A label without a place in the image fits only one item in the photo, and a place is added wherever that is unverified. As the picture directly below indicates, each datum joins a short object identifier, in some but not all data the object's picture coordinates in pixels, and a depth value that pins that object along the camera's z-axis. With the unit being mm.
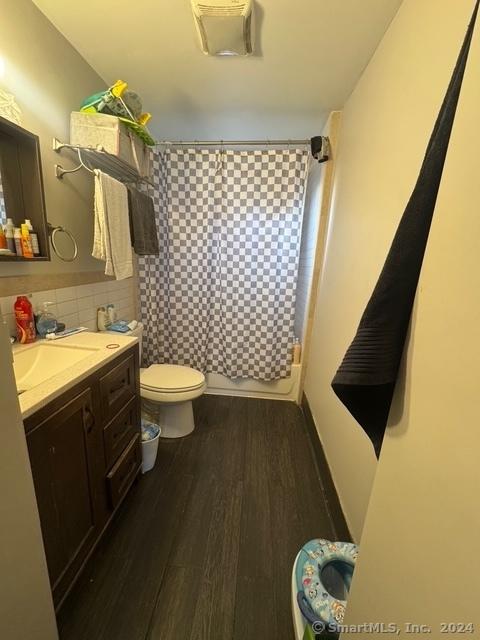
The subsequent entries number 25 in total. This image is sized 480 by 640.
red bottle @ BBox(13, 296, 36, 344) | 1101
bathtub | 2318
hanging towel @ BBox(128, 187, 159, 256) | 1636
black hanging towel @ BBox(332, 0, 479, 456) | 474
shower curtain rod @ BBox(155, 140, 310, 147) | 1829
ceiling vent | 996
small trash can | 1467
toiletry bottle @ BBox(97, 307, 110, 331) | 1626
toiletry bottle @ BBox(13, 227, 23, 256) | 1060
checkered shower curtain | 1929
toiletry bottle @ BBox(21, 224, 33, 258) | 1075
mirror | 1062
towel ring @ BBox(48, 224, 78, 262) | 1233
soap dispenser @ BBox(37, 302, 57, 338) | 1193
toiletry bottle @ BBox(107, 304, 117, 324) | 1680
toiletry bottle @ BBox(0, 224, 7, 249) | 1012
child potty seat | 749
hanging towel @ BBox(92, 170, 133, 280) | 1332
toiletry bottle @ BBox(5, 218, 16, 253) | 1047
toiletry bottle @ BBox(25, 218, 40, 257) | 1113
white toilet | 1637
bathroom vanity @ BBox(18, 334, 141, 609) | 752
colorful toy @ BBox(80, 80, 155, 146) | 1264
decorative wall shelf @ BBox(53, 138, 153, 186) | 1271
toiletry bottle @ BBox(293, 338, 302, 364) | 2239
